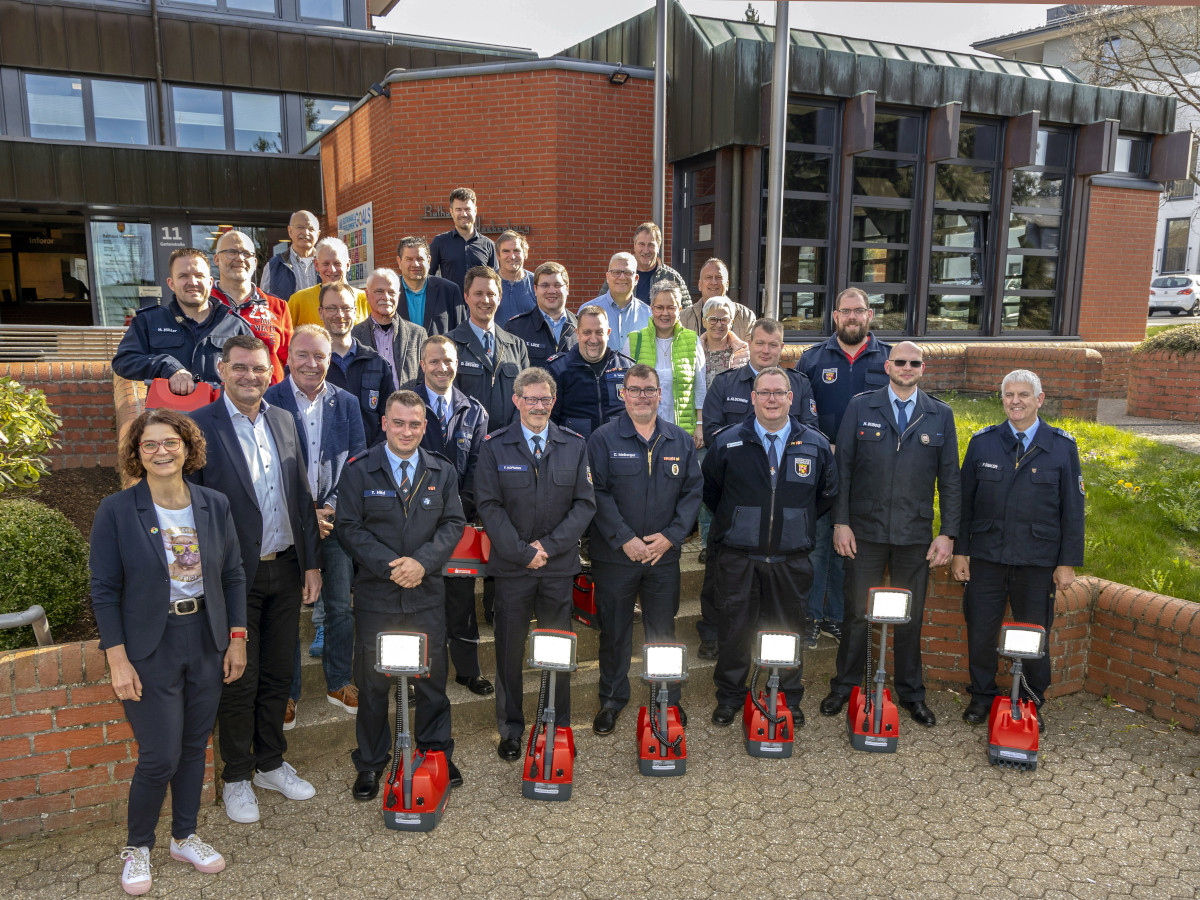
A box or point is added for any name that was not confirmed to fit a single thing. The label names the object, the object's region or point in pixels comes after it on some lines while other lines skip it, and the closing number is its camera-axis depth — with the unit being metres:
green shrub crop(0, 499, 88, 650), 4.24
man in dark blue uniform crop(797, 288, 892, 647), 5.70
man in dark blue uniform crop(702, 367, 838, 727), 4.93
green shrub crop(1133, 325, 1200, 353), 10.41
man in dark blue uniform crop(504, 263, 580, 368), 6.12
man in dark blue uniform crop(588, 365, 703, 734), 4.81
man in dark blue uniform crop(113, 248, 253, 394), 4.67
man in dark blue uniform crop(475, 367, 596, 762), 4.57
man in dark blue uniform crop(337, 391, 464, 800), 4.20
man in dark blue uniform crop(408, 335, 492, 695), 4.83
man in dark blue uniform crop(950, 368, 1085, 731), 4.85
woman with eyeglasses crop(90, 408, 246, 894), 3.45
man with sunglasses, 5.02
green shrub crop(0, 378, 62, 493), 5.14
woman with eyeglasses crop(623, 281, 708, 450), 5.83
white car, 29.72
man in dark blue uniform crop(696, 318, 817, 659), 5.48
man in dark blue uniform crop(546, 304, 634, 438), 5.57
